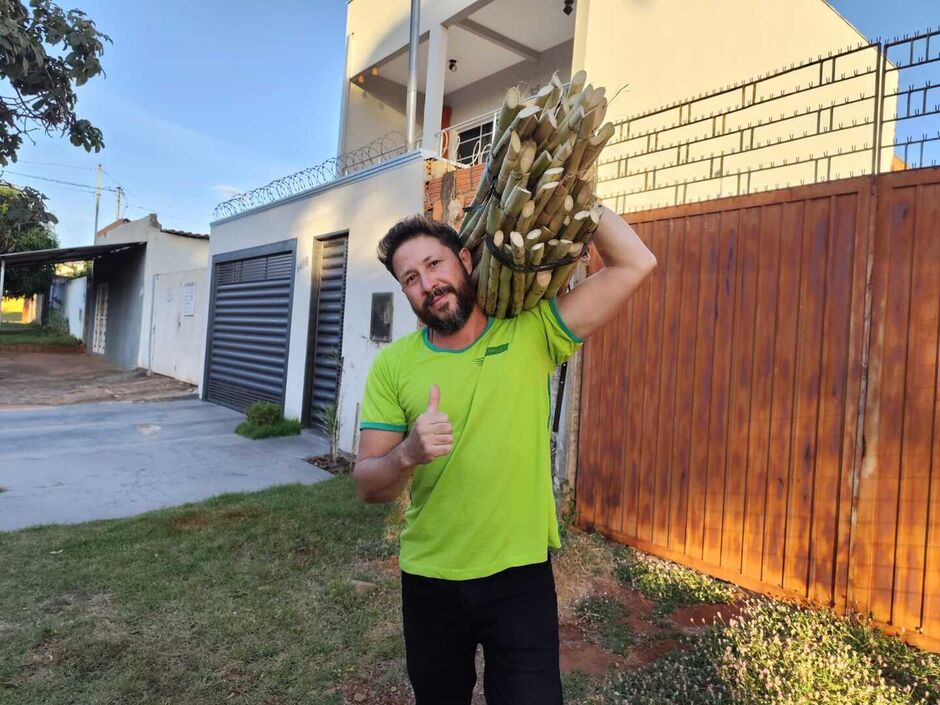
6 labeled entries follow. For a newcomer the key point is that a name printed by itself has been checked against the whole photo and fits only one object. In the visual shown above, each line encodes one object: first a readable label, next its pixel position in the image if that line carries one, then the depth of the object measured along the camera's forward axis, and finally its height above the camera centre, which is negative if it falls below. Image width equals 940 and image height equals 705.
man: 1.64 -0.30
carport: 15.22 +1.95
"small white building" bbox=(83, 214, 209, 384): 13.29 +0.82
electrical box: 6.57 +0.31
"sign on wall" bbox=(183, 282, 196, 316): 13.15 +0.77
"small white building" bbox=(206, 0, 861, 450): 6.47 +2.96
